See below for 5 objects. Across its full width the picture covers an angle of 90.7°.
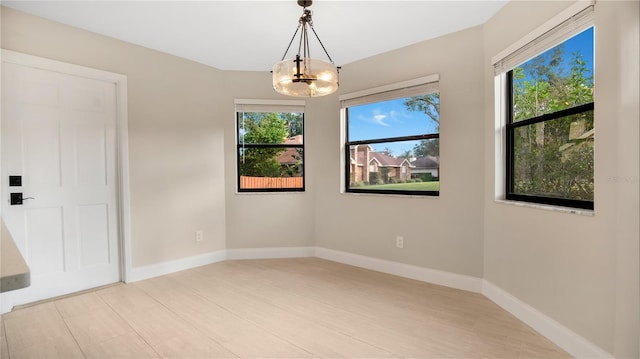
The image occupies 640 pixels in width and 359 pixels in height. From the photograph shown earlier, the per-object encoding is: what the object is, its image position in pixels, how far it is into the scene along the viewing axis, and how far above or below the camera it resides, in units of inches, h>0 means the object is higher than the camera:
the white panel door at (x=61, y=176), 107.5 +0.5
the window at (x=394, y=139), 135.1 +16.2
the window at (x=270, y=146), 169.3 +15.5
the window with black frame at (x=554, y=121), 80.3 +14.8
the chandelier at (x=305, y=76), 84.7 +26.9
